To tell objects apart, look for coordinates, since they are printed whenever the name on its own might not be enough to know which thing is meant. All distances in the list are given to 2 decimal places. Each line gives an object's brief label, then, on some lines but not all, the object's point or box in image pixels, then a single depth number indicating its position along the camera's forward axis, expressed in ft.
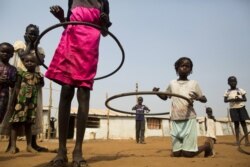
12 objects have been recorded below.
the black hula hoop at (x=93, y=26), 7.27
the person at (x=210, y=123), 17.80
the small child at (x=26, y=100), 11.32
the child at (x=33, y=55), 12.15
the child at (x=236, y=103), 19.92
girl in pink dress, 7.06
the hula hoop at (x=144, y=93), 9.45
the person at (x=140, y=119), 30.57
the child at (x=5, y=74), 10.41
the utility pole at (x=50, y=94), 43.73
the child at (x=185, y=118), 11.35
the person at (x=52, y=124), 58.98
